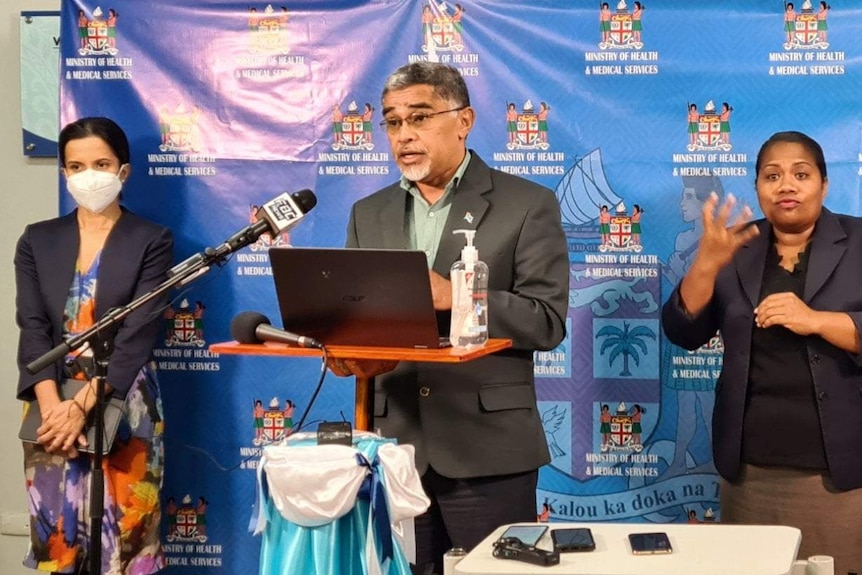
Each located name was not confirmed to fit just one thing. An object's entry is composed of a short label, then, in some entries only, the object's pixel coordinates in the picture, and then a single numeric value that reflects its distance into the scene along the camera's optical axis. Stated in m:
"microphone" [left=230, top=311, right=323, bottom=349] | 2.46
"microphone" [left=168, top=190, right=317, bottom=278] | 2.70
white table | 2.11
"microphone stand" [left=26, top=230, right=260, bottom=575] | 2.71
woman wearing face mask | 3.93
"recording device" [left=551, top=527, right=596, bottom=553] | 2.23
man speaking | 2.94
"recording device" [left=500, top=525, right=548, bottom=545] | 2.26
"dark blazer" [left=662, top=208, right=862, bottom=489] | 3.32
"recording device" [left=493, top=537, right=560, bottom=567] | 2.15
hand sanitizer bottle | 2.58
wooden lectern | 2.35
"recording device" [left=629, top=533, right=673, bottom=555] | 2.21
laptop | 2.34
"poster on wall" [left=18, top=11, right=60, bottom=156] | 4.77
